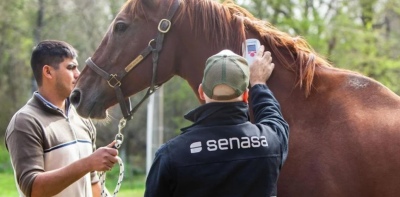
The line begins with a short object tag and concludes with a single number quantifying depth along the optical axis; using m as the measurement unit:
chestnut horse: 3.71
